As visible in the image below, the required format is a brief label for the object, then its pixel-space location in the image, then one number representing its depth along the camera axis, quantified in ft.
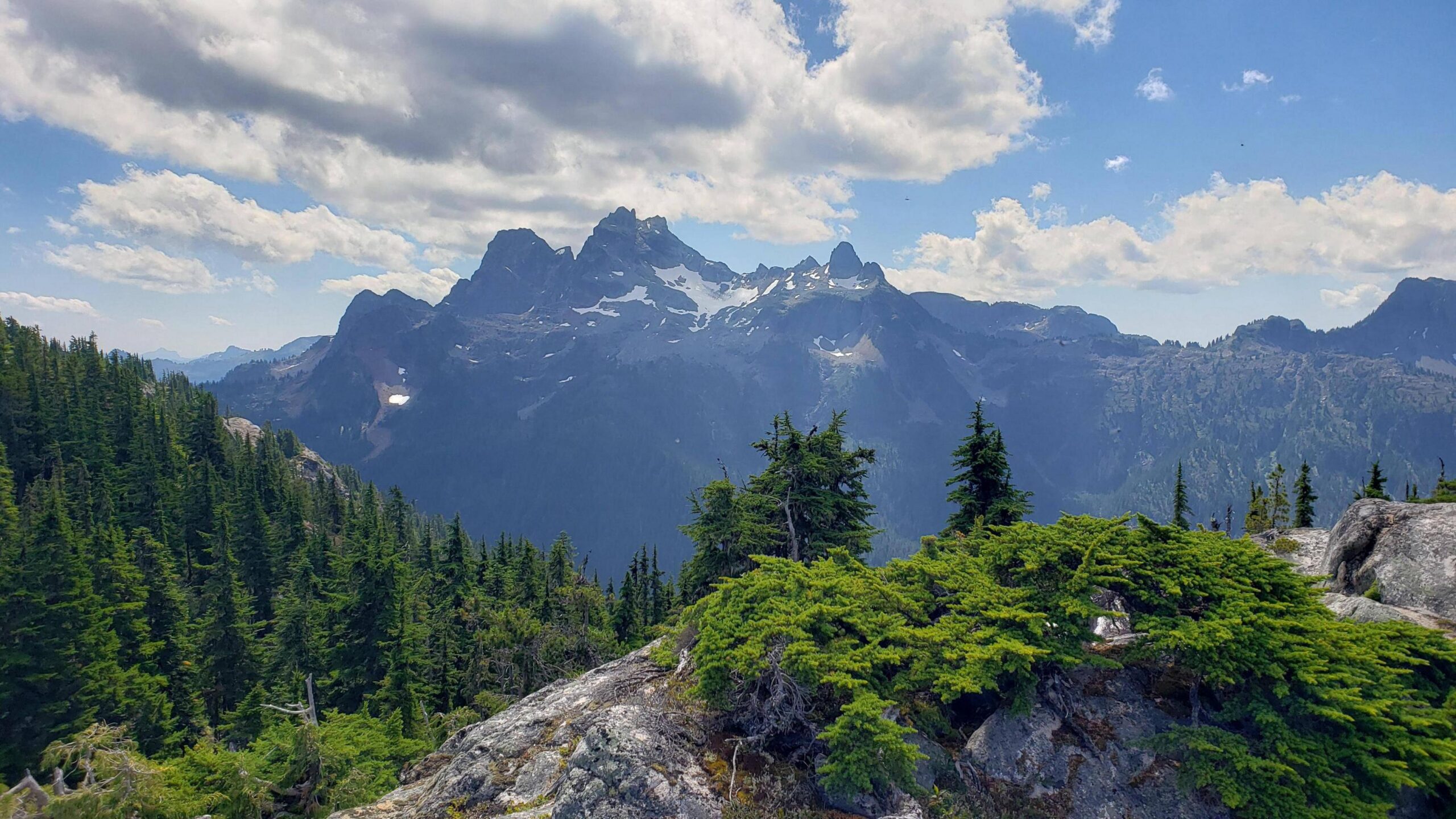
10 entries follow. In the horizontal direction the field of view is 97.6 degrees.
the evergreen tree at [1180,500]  235.79
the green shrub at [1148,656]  45.37
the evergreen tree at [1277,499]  233.35
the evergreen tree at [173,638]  150.10
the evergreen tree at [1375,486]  205.67
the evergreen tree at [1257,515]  227.81
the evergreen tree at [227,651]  161.48
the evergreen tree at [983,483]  110.83
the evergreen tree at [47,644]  117.29
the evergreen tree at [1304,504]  220.02
